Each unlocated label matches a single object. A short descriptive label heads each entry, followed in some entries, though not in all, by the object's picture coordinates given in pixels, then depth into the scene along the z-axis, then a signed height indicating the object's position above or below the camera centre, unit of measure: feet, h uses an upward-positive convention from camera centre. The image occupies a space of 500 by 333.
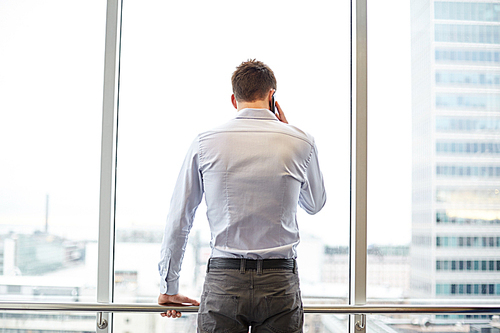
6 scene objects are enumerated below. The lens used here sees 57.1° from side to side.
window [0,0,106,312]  6.76 +0.61
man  4.60 -0.22
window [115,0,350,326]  6.82 +1.35
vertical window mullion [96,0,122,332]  6.61 +0.47
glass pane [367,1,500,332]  6.94 +0.59
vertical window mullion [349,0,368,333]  6.75 +0.60
